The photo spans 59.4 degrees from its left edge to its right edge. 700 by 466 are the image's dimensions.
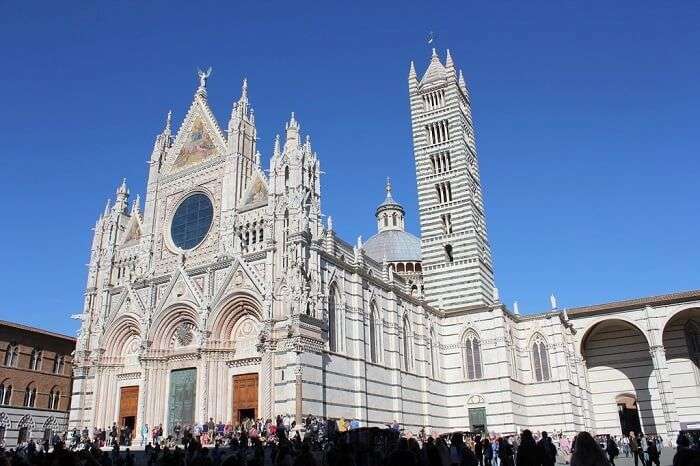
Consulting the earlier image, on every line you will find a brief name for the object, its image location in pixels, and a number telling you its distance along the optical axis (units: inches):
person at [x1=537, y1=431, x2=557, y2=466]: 393.9
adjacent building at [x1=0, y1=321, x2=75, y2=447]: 1392.7
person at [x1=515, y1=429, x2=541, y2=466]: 392.8
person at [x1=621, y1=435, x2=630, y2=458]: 1321.2
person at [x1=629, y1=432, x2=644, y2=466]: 821.4
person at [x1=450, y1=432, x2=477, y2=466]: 453.1
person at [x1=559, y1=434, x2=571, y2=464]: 1103.7
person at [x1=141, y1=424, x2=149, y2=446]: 1152.8
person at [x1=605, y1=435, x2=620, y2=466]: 863.7
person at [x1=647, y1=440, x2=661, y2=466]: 738.5
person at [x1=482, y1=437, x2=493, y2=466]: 649.6
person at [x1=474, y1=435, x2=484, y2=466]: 633.8
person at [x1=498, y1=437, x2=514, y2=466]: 562.9
